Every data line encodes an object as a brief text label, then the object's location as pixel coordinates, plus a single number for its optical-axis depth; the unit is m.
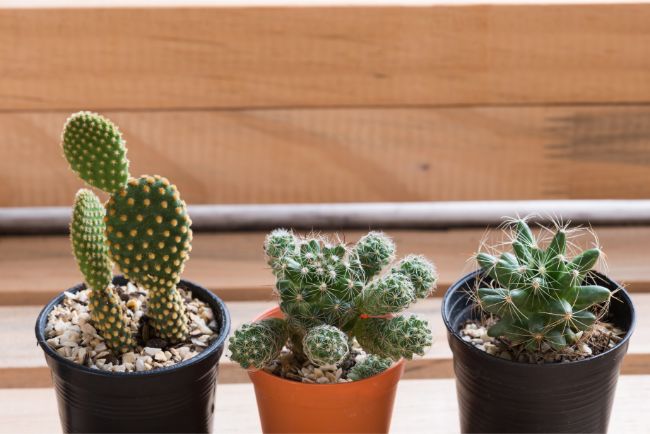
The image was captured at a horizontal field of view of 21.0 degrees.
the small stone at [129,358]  0.76
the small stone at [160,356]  0.76
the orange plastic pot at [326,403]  0.76
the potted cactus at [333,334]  0.74
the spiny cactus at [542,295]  0.74
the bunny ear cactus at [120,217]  0.73
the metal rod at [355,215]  1.00
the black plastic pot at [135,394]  0.74
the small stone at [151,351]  0.76
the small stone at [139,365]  0.75
